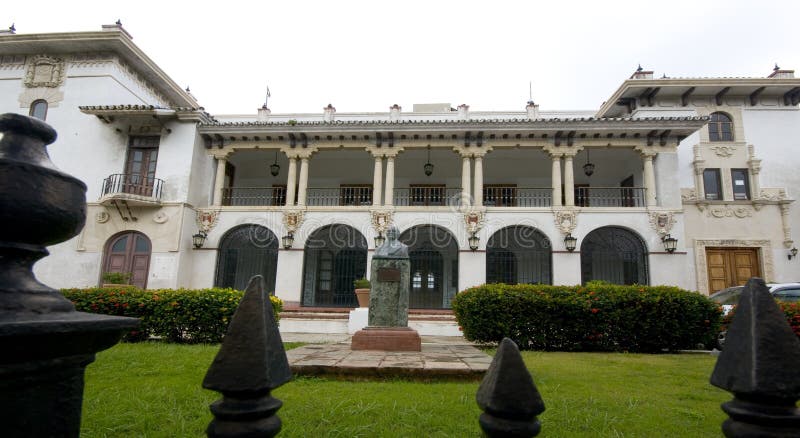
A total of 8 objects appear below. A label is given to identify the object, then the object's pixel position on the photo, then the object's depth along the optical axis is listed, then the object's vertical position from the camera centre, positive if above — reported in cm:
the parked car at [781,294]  1066 +27
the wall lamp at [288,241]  1667 +169
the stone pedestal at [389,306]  743 -28
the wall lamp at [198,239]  1677 +164
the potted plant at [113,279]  1456 +1
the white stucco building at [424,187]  1619 +391
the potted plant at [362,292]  1392 -10
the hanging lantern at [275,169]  1817 +480
